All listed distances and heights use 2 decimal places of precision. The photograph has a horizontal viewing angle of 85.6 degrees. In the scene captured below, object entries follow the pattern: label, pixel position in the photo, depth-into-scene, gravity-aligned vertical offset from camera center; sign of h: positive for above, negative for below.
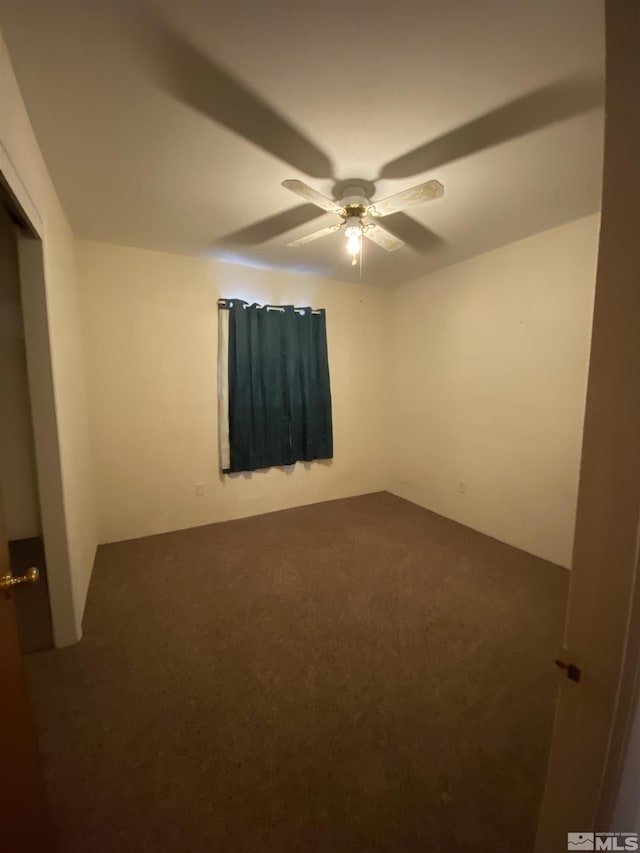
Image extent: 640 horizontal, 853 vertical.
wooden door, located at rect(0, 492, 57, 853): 0.68 -0.81
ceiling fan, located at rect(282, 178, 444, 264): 1.63 +0.91
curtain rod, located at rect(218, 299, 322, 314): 3.17 +0.71
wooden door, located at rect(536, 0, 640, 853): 0.50 -0.16
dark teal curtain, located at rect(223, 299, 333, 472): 3.26 -0.06
